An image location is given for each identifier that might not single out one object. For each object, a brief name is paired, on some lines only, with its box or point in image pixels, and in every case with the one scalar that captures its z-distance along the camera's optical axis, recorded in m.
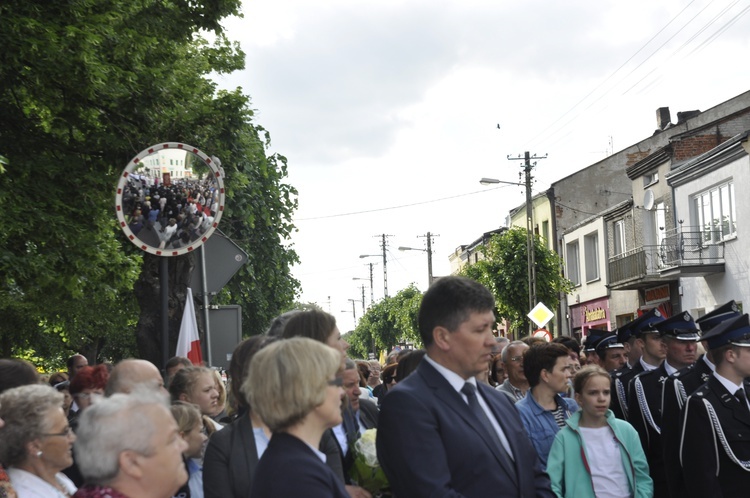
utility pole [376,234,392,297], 89.69
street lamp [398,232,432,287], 69.38
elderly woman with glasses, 5.07
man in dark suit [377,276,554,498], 4.44
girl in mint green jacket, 6.84
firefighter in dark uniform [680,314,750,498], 6.60
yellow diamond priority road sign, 27.28
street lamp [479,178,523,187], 40.81
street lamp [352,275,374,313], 110.90
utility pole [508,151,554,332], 38.94
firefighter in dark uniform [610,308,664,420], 9.23
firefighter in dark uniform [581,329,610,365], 11.55
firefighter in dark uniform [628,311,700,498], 8.59
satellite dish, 36.38
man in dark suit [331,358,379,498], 5.32
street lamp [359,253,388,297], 89.38
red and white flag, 9.14
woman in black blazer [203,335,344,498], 4.85
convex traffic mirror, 8.22
